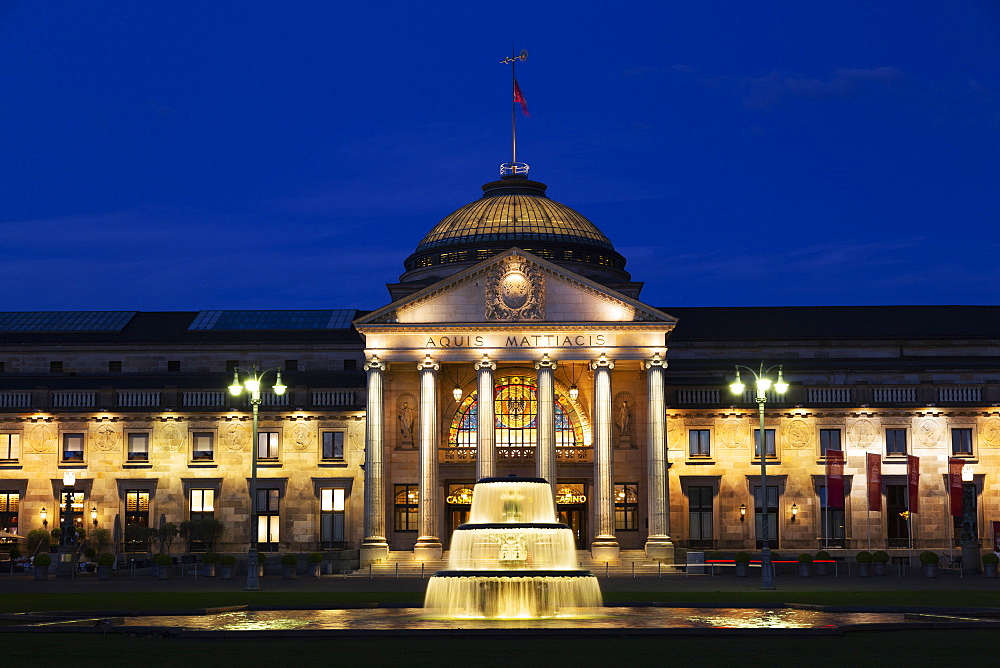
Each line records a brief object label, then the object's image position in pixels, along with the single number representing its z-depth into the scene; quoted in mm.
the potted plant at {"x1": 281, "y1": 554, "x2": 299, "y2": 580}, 66250
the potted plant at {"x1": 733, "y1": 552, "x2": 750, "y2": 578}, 67000
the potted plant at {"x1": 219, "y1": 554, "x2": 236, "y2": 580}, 67000
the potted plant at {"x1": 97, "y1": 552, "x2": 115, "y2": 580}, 66250
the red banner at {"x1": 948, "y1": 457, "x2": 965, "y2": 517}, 74812
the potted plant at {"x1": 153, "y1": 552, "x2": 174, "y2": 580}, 66250
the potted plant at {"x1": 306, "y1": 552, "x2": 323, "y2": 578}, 69875
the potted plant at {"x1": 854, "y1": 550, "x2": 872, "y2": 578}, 66750
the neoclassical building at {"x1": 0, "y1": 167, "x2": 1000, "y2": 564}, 79938
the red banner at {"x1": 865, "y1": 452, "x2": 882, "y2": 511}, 78700
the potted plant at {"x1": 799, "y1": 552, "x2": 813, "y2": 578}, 66744
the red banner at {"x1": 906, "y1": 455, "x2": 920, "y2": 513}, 74938
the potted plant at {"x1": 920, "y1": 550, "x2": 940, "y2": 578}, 64750
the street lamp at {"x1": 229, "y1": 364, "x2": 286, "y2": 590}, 55812
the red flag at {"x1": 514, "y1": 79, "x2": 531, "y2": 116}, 90688
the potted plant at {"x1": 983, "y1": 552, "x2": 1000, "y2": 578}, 65938
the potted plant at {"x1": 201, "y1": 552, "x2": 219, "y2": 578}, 69562
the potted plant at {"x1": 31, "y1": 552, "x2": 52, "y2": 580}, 65312
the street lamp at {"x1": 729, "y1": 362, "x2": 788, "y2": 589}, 54969
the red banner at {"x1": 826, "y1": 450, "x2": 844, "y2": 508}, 78750
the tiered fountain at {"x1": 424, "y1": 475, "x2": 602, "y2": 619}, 40625
